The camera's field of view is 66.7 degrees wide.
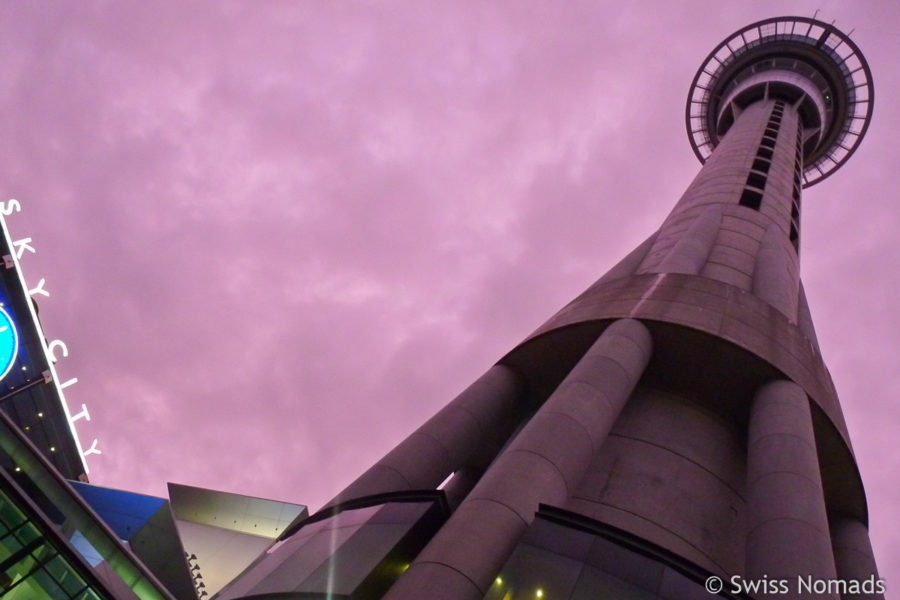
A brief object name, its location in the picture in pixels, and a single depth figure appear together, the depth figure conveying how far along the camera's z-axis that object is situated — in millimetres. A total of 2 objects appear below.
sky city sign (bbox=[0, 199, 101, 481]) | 47562
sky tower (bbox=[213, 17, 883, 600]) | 13805
